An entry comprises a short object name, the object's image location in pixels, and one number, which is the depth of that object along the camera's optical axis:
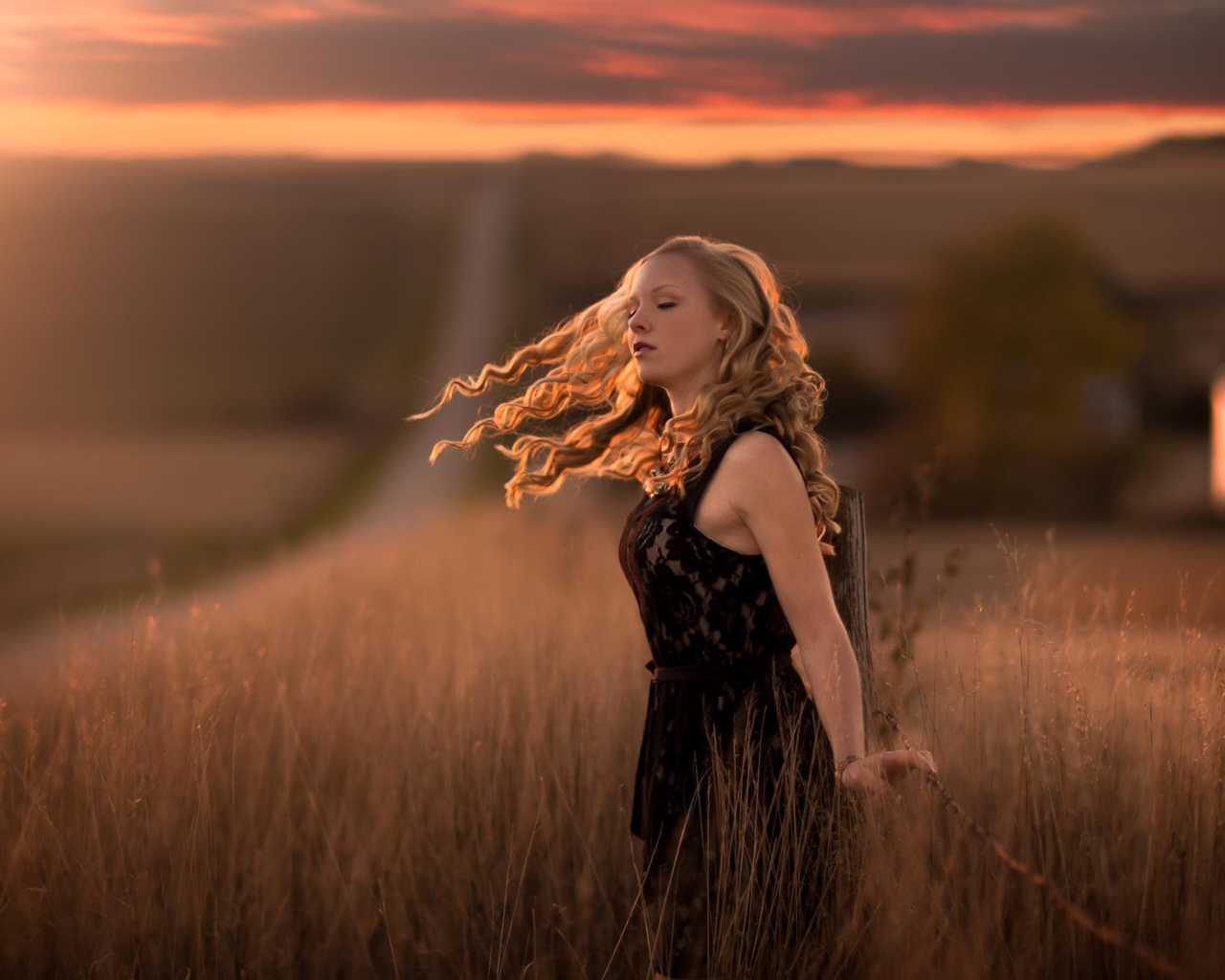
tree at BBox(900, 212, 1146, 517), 50.34
